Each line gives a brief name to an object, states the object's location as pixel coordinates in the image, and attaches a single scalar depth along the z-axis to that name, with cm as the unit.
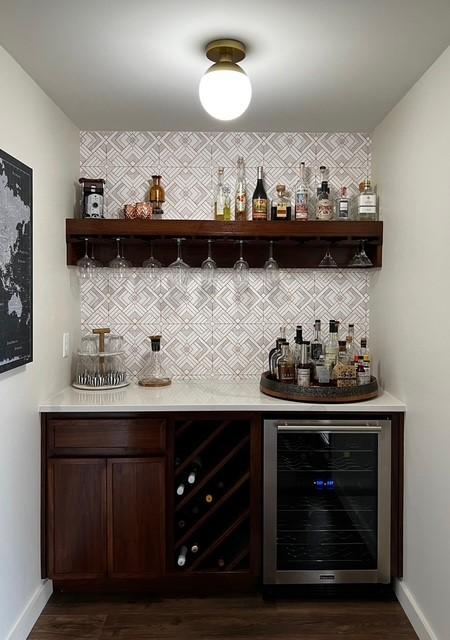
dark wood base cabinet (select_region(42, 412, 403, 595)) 246
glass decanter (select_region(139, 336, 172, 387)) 304
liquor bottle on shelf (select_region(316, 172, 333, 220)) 288
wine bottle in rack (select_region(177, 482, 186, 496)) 249
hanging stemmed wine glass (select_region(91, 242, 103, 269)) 282
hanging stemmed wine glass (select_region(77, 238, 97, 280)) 278
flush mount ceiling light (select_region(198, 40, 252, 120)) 195
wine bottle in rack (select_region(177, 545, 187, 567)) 248
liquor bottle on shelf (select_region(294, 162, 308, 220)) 284
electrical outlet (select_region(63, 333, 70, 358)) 278
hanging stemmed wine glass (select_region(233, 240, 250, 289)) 282
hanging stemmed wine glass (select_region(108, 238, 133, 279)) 278
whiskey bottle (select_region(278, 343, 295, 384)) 270
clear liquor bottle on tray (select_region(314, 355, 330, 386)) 262
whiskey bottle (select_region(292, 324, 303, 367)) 272
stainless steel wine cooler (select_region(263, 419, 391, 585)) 247
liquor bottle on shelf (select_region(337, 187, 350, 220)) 289
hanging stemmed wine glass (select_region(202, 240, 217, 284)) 284
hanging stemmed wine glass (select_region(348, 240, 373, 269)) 282
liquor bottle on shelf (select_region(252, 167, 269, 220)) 286
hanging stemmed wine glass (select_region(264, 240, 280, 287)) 294
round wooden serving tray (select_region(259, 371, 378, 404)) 250
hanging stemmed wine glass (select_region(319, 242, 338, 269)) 294
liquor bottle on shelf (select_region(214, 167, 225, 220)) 294
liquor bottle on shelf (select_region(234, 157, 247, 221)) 294
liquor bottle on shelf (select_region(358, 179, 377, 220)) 285
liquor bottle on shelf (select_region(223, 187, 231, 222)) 293
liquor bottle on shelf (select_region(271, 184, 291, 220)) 286
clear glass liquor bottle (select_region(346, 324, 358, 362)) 277
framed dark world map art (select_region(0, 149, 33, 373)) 191
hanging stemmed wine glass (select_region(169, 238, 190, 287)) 309
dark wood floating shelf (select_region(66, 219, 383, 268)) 276
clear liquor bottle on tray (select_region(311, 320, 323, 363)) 279
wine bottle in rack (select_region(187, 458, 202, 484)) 249
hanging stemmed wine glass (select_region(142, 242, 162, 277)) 281
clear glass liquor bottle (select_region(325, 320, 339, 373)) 271
